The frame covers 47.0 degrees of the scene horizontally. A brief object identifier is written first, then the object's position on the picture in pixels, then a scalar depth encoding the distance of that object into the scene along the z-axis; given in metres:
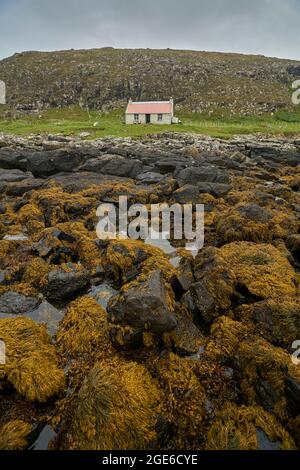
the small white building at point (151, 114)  69.50
